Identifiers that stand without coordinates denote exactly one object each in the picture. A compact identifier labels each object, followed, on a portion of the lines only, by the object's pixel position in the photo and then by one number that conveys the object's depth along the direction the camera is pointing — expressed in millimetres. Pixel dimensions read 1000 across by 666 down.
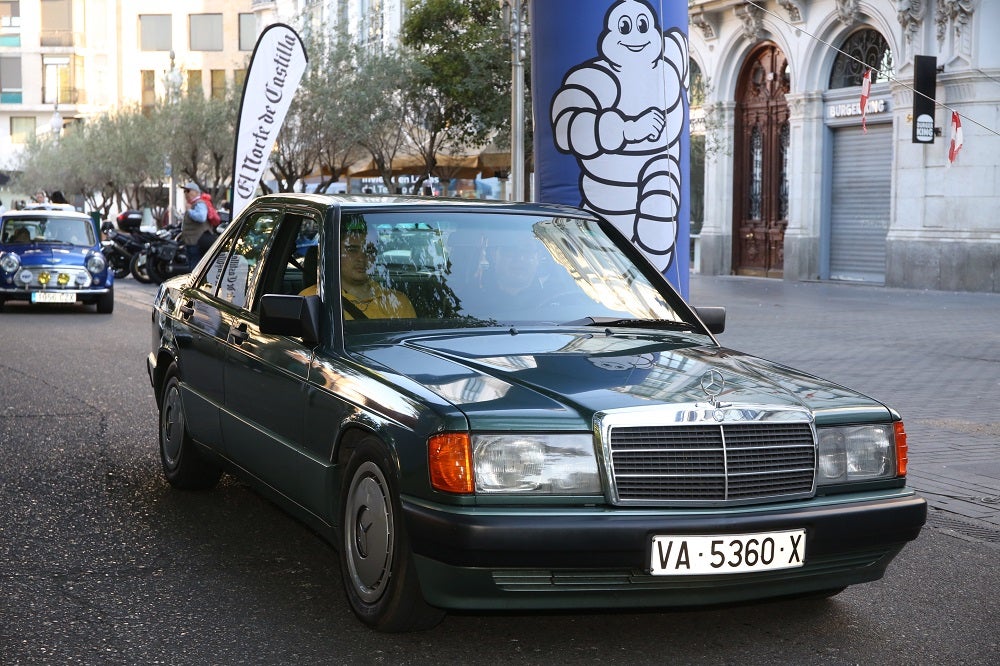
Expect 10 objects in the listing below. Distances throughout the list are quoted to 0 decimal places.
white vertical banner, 17797
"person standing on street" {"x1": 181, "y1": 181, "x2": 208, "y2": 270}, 24516
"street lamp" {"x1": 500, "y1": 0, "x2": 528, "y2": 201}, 24188
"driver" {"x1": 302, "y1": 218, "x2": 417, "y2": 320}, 5141
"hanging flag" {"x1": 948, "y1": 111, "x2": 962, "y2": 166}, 23797
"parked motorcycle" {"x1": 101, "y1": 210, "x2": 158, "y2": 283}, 29109
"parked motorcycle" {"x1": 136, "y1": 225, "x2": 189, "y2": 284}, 27531
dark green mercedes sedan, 4059
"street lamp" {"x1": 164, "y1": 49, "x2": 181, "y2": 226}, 48688
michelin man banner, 9477
